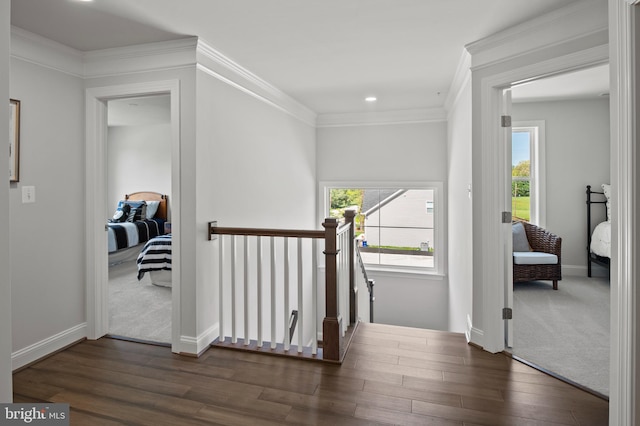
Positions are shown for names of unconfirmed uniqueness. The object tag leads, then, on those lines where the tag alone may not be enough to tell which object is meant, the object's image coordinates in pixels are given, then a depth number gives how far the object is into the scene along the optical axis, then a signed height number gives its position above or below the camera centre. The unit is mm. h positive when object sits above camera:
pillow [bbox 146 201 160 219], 7133 +153
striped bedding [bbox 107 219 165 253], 5918 -286
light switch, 2596 +159
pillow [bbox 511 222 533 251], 4812 -335
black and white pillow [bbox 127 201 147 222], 6852 +93
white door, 2736 -10
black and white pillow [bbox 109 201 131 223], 6812 +36
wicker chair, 4461 -659
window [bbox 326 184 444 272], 5348 -107
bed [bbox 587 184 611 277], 4523 -250
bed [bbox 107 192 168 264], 6016 -126
